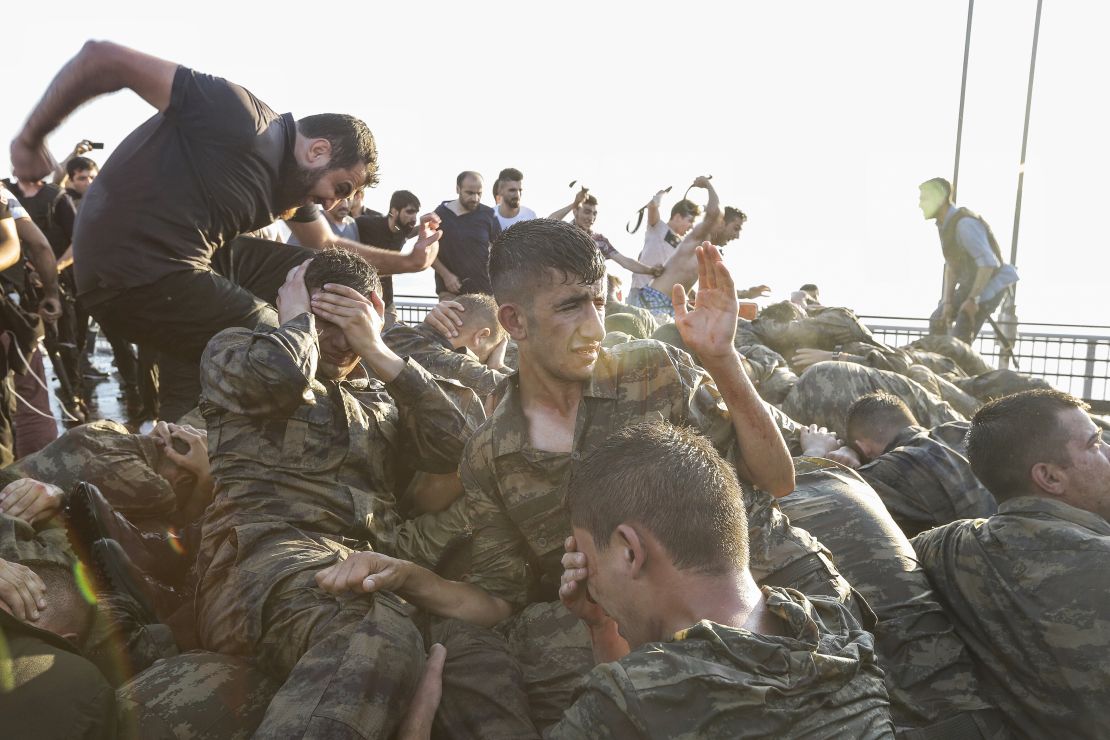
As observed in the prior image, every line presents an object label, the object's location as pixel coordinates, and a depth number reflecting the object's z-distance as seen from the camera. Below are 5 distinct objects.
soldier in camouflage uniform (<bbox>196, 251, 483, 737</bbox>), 2.44
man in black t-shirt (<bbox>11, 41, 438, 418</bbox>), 3.42
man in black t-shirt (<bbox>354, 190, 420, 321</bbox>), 8.04
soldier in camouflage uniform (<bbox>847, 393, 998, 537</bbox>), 3.65
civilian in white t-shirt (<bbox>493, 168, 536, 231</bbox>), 8.80
